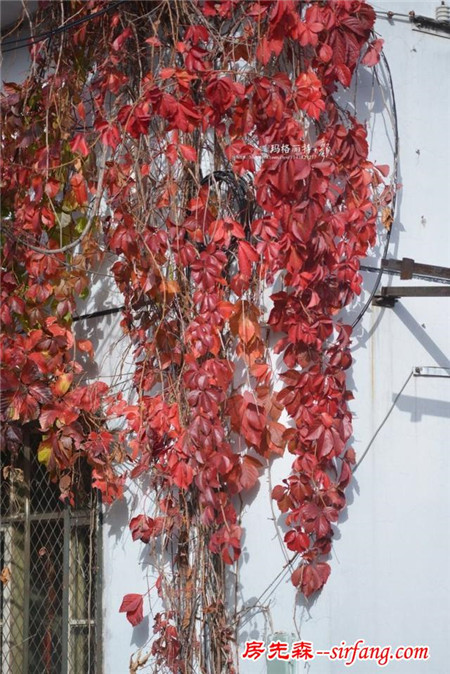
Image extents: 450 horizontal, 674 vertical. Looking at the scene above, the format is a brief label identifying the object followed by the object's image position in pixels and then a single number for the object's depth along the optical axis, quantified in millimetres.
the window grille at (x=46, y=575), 10312
